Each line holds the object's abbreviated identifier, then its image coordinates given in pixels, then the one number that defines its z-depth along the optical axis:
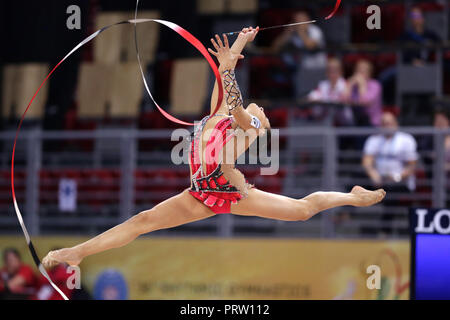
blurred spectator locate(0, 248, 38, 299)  16.69
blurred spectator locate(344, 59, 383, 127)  16.73
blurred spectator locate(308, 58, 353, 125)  16.71
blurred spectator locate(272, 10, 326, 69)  17.97
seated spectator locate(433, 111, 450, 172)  15.65
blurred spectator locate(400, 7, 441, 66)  17.66
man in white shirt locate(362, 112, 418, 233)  15.07
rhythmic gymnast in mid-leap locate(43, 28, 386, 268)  8.71
